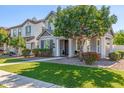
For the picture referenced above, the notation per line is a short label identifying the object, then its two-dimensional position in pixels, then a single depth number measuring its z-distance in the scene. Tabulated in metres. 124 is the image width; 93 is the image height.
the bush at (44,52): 11.70
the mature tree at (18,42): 13.36
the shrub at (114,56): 9.07
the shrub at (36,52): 12.05
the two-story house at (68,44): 11.20
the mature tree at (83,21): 7.68
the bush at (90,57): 7.47
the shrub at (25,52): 11.80
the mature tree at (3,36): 15.78
